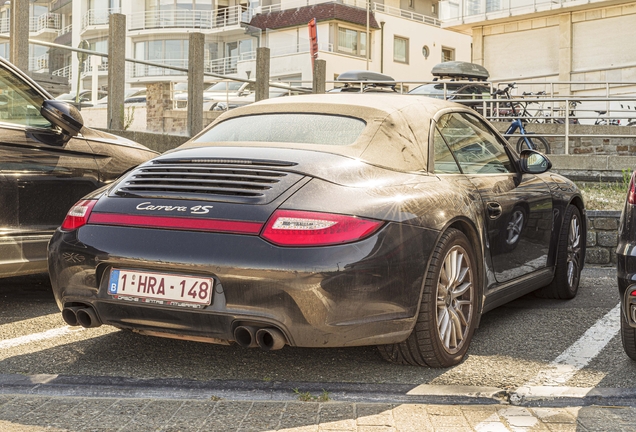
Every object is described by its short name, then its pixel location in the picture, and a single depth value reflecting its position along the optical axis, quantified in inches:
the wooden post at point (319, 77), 681.0
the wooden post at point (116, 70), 438.3
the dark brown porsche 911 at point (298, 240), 153.4
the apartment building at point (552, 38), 1568.0
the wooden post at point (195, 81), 507.2
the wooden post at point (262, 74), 593.0
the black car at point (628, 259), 169.6
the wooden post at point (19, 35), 391.9
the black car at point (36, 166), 222.2
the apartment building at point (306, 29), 2113.7
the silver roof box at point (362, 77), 1003.3
